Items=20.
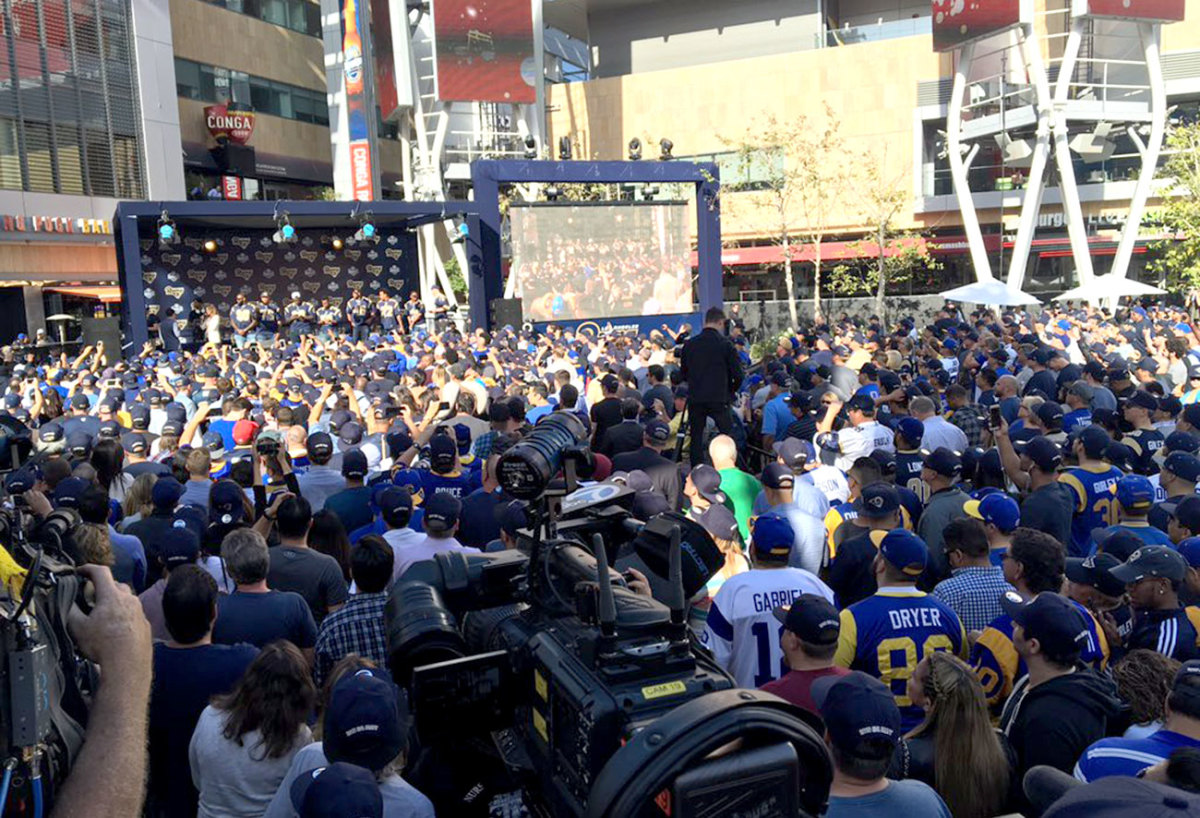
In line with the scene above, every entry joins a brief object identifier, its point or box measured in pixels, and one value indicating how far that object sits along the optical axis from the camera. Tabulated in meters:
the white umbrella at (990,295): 16.16
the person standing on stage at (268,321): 25.69
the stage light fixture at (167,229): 22.36
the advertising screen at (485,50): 35.59
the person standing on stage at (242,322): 25.03
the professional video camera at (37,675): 1.84
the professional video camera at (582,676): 1.81
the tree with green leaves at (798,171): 35.47
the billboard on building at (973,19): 28.98
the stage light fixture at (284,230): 23.28
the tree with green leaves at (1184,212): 27.20
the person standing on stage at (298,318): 25.67
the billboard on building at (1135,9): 28.00
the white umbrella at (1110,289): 18.41
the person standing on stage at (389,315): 27.28
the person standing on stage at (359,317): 27.22
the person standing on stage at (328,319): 26.28
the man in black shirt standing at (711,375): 9.55
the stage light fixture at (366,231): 24.25
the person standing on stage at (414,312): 26.86
